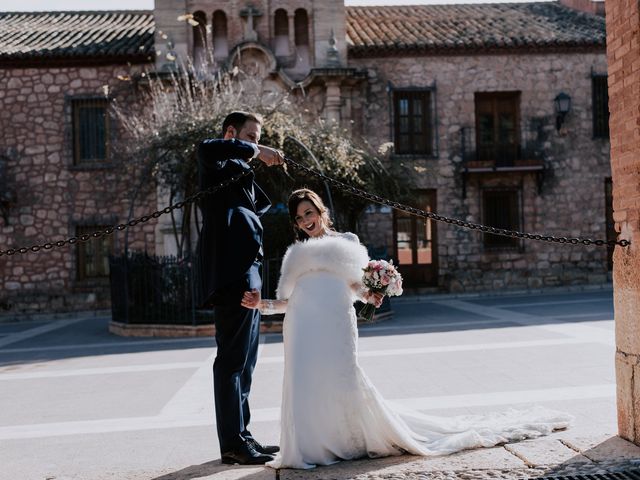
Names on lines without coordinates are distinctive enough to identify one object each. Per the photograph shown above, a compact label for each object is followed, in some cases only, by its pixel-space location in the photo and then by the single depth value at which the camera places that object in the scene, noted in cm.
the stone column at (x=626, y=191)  426
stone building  1833
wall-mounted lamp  1898
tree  1218
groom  415
